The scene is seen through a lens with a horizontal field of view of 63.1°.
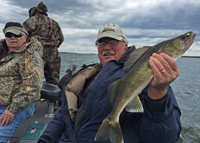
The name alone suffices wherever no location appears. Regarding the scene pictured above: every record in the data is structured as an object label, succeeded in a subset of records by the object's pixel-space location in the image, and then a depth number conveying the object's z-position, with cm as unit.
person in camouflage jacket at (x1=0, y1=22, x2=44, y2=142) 111
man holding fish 54
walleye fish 54
